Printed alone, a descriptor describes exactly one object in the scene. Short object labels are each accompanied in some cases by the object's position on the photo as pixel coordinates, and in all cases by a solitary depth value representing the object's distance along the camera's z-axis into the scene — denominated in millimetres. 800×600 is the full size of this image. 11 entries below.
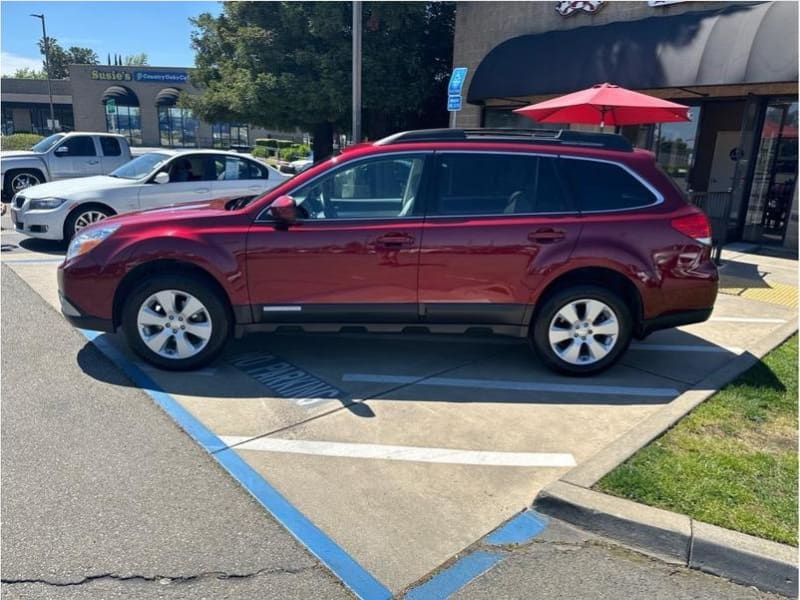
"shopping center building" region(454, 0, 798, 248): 9406
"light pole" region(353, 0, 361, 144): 11173
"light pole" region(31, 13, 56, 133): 44531
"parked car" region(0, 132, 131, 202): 13258
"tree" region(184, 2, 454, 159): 15312
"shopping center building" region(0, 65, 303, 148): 43500
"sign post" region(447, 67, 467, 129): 9602
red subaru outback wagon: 4508
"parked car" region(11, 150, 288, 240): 8961
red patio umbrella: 8230
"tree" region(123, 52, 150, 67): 93350
